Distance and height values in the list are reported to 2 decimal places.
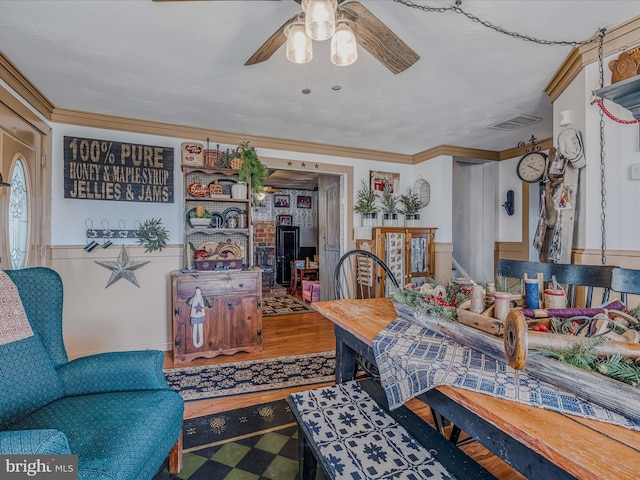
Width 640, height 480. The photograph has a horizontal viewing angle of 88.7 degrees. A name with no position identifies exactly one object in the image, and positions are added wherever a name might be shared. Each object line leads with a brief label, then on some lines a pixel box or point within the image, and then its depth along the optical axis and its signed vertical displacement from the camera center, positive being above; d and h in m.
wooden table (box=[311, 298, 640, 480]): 0.55 -0.38
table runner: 0.72 -0.36
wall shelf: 1.69 +0.78
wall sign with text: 3.17 +0.71
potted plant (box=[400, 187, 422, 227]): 4.55 +0.44
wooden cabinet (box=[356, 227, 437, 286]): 4.19 -0.11
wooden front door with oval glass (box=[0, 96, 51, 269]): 2.30 +0.38
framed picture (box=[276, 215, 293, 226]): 7.71 +0.48
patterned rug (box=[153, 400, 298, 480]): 1.63 -1.15
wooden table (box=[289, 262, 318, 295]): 6.49 -0.69
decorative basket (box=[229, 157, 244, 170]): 3.52 +0.83
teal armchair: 1.07 -0.66
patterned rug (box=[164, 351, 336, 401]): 2.53 -1.15
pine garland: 0.69 -0.28
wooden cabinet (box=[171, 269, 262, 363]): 3.11 -0.71
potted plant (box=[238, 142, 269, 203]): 3.50 +0.78
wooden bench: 0.98 -0.68
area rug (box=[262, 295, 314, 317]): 5.03 -1.09
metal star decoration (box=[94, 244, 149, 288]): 3.28 -0.27
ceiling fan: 1.44 +0.99
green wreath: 3.39 +0.06
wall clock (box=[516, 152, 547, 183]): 3.35 +0.76
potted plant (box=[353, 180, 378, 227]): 4.40 +0.46
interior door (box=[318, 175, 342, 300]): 4.75 +0.15
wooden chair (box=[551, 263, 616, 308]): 1.51 -0.18
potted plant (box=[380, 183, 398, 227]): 4.50 +0.43
